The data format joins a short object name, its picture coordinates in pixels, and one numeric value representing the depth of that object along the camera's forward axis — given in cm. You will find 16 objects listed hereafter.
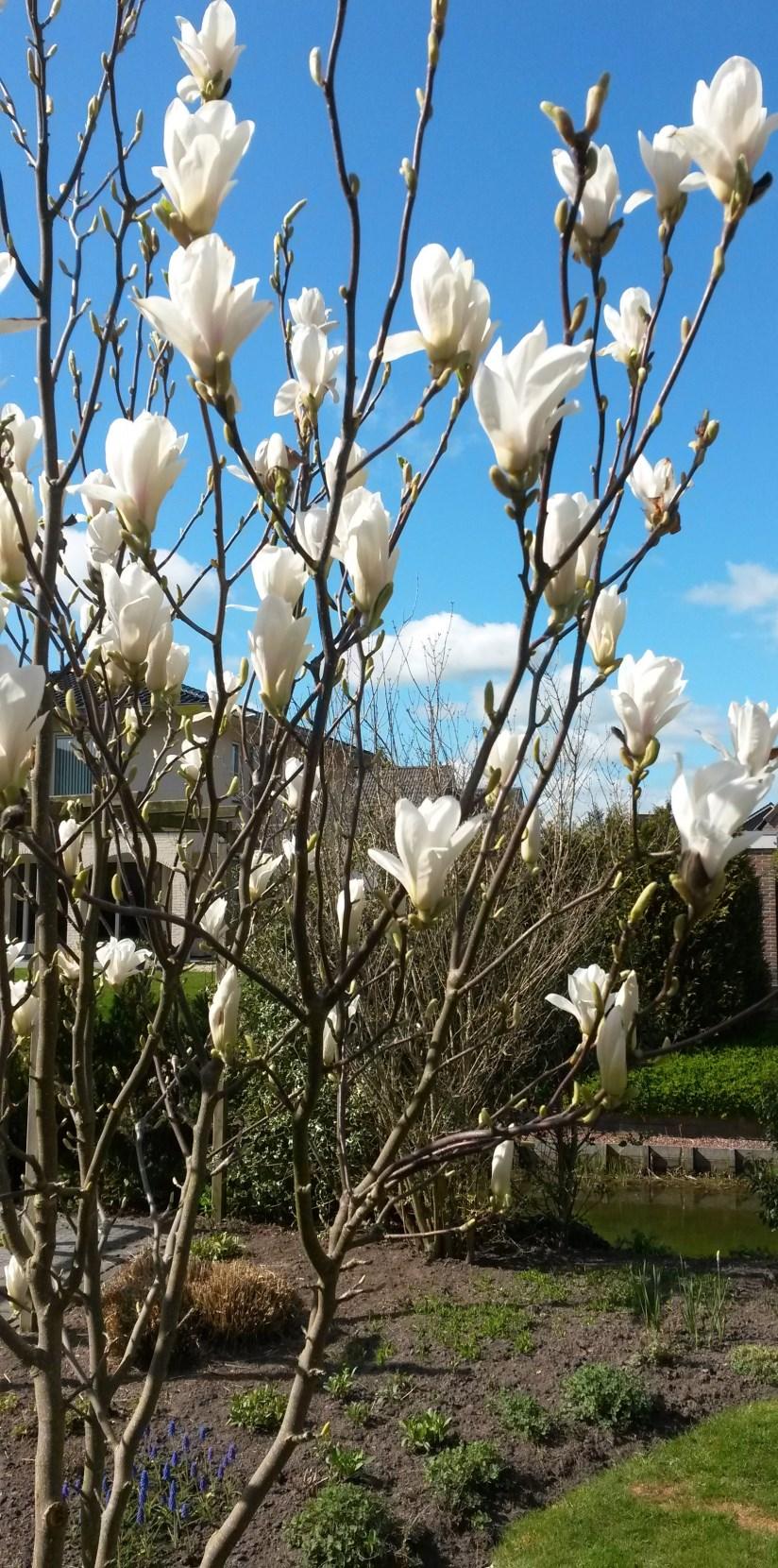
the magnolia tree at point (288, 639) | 113
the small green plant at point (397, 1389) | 408
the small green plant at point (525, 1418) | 396
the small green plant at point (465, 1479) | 357
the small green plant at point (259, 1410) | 383
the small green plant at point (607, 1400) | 408
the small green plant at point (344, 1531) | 319
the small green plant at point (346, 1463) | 360
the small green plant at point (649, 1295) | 480
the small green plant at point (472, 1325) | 451
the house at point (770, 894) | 1355
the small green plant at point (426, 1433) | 381
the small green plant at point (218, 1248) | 544
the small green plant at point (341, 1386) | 409
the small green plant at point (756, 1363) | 446
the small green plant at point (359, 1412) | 394
